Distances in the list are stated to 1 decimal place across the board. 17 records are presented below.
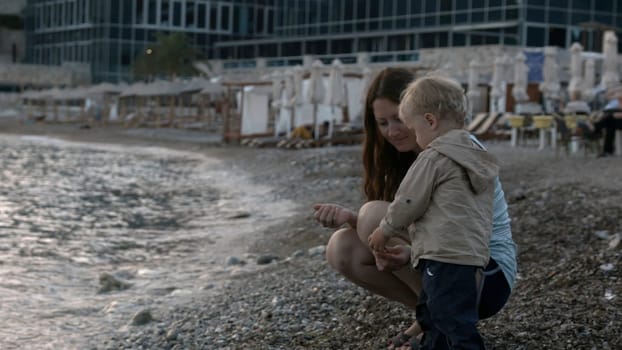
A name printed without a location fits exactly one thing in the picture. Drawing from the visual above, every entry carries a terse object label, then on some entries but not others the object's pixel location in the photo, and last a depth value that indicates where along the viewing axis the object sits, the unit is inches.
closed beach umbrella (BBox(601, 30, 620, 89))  790.5
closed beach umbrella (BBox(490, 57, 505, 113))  1060.0
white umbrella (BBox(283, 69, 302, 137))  1244.5
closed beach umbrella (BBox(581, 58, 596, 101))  856.3
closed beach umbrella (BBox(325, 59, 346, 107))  1149.1
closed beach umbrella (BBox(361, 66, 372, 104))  1168.2
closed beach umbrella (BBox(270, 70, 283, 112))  1302.4
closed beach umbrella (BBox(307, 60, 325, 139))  1173.7
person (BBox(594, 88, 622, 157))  624.7
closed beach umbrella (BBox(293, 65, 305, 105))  1222.3
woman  158.2
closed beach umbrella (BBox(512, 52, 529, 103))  978.7
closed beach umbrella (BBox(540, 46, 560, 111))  920.3
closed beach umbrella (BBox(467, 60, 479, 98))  1127.6
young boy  145.6
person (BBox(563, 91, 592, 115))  769.6
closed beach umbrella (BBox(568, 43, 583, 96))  840.9
